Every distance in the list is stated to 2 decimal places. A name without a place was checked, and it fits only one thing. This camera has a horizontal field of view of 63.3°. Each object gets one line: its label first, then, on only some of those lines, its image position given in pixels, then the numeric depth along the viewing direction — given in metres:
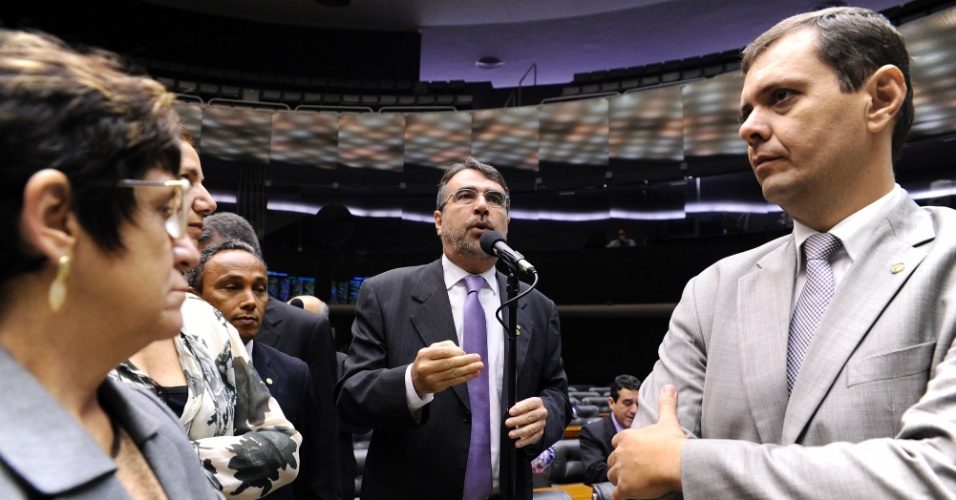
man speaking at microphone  2.32
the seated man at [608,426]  5.18
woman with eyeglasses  0.74
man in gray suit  1.17
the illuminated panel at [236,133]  12.83
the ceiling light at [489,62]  15.33
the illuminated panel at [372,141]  13.28
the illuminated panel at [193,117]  12.52
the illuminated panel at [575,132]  12.55
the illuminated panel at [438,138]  13.11
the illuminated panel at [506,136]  12.90
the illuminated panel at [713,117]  11.20
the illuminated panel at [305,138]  13.14
